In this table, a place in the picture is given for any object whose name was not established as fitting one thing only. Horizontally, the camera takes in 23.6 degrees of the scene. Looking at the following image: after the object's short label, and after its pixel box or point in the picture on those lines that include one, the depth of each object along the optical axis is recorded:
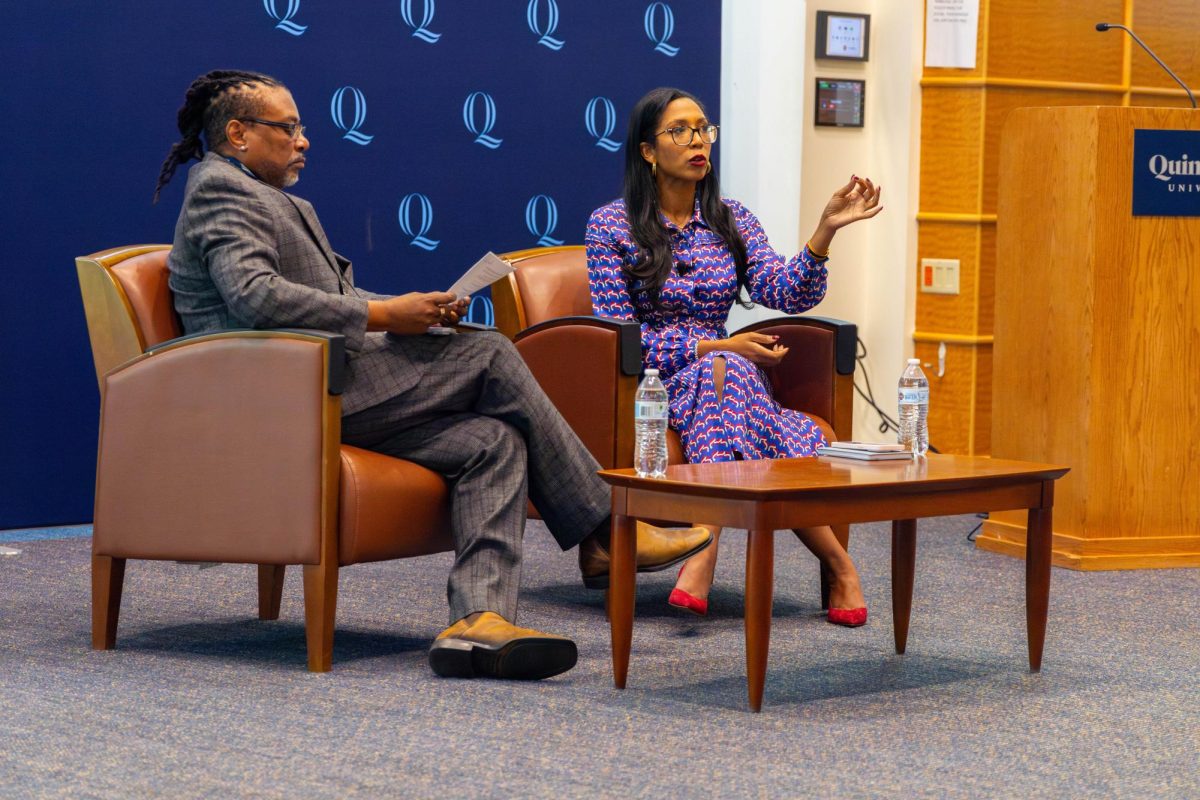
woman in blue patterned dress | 6.51
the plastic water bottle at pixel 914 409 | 5.84
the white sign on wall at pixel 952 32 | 9.76
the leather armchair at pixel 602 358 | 6.53
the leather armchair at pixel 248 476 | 5.34
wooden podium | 7.53
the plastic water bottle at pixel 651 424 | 5.36
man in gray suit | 5.54
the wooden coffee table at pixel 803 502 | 4.77
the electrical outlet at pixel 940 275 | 10.01
